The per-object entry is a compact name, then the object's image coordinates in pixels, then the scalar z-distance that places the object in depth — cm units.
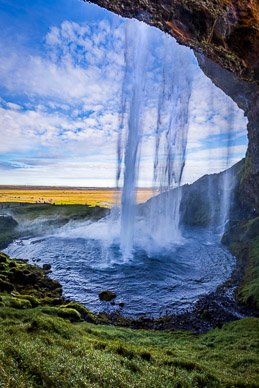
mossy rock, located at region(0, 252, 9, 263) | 2602
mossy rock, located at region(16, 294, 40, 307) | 1748
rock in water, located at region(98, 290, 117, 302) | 2119
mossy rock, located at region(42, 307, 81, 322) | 1528
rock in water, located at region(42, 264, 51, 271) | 2939
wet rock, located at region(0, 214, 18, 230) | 5466
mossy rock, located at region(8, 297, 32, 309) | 1534
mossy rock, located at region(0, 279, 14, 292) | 1980
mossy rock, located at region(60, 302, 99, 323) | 1728
